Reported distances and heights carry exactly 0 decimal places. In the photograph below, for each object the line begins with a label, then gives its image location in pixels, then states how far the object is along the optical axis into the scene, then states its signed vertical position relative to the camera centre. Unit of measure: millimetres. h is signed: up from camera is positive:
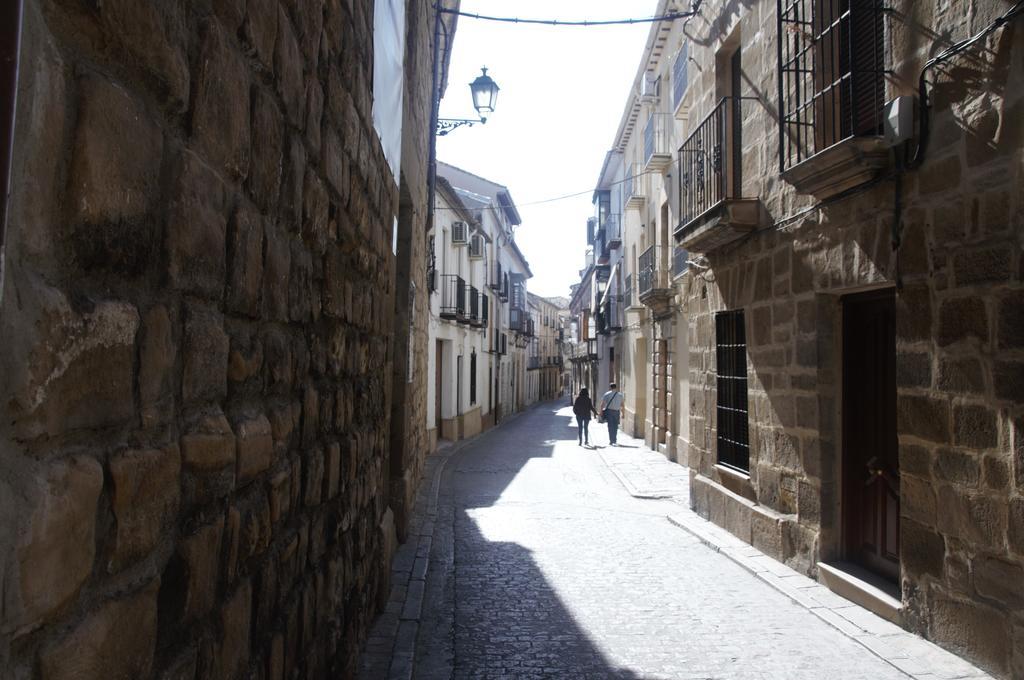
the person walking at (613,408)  16703 -796
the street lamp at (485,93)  11107 +3934
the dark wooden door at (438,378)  16797 -163
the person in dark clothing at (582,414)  17219 -955
